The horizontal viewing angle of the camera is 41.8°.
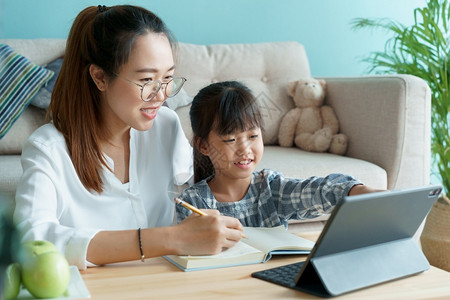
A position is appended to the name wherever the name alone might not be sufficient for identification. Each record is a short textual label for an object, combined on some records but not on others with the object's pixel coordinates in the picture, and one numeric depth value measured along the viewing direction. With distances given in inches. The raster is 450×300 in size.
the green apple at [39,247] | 32.3
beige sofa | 94.0
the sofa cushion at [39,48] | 101.5
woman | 49.9
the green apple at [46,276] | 31.9
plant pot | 100.8
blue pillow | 95.9
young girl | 56.7
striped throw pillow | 93.3
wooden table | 35.7
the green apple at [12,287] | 28.1
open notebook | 41.0
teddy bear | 104.4
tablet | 35.4
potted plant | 101.4
